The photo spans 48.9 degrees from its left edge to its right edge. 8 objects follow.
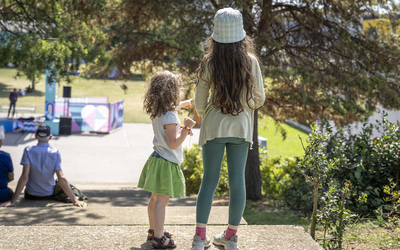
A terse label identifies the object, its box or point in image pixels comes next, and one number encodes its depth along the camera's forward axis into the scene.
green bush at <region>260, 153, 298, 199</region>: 8.24
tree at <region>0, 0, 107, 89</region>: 7.04
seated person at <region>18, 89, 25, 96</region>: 35.72
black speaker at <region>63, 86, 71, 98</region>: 18.33
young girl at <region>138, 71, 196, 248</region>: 2.99
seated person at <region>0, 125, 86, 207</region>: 5.11
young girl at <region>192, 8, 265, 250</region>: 2.80
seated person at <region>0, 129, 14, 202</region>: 5.22
